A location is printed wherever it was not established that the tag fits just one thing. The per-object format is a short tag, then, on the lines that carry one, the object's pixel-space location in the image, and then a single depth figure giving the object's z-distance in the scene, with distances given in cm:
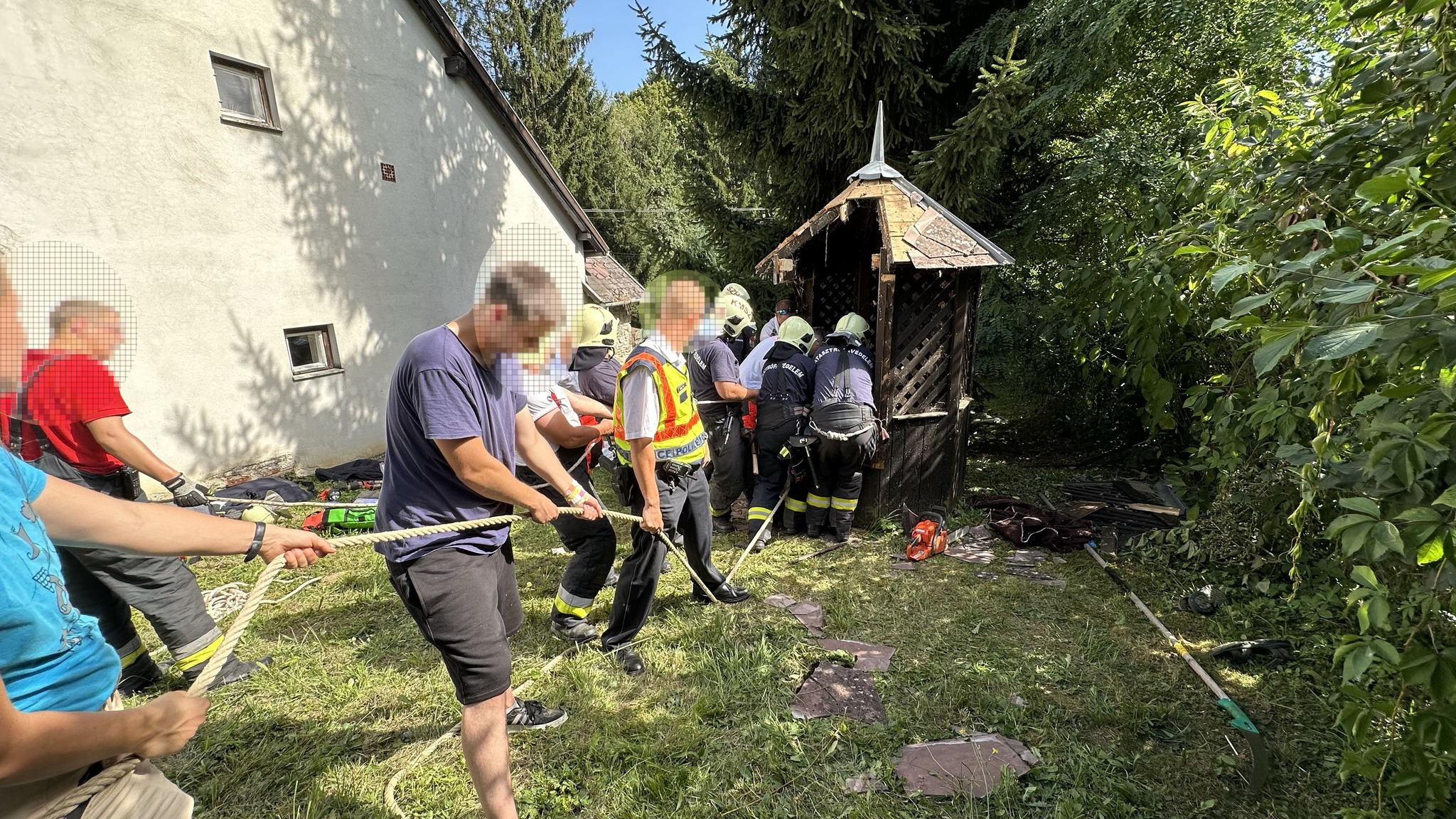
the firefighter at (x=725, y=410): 529
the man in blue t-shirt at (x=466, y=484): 209
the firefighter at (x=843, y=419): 517
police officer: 320
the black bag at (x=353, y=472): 786
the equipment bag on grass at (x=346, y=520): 600
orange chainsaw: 515
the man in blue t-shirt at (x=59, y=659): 112
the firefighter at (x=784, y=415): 550
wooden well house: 550
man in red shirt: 268
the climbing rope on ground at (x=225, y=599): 439
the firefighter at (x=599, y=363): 473
